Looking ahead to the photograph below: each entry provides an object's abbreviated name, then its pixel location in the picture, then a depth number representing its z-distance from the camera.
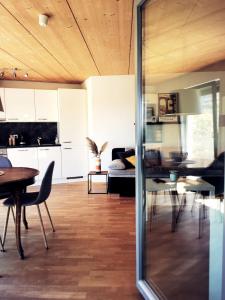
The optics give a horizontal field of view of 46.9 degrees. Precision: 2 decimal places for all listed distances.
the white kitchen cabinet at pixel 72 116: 5.89
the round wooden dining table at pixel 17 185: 2.50
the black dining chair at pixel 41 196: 2.76
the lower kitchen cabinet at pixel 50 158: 5.84
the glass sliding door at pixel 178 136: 1.58
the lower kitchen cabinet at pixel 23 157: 5.58
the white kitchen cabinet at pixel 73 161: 6.02
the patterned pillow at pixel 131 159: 4.98
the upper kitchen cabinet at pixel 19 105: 5.68
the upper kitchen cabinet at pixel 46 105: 5.91
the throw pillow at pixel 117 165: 4.78
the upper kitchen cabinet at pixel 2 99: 5.58
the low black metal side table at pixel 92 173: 4.94
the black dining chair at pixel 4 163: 3.60
